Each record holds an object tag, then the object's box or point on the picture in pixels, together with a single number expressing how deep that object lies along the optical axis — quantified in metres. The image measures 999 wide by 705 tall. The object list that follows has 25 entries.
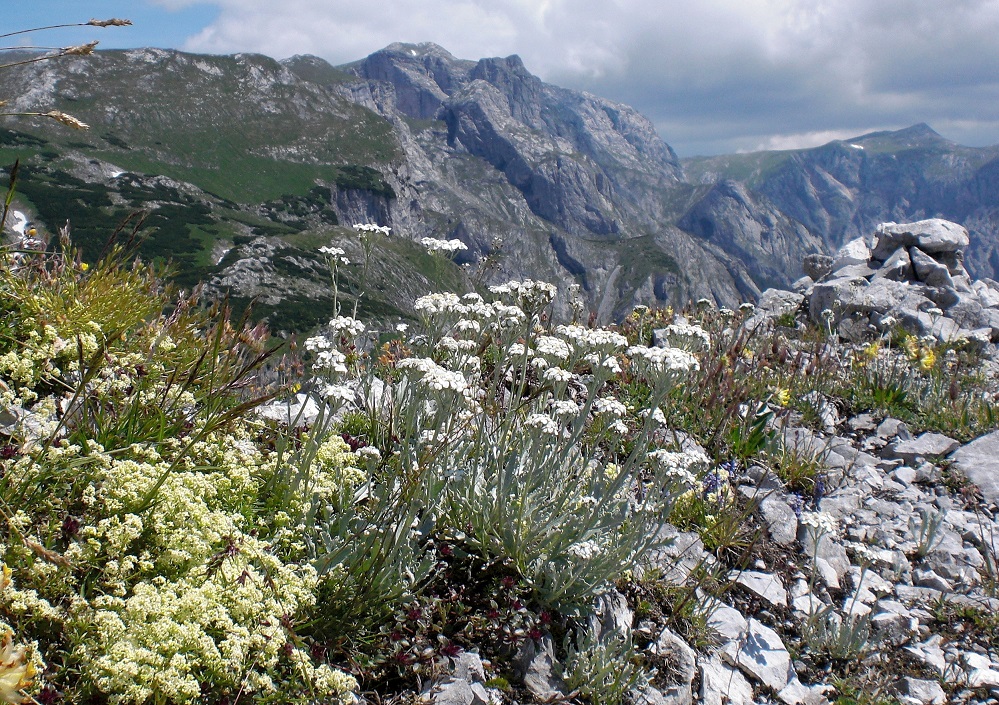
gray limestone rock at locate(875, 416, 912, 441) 8.72
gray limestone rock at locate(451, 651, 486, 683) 3.75
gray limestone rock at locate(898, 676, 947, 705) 4.55
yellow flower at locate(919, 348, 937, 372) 10.24
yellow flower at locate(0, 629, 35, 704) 1.66
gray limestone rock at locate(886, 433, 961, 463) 8.08
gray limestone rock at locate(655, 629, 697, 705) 4.17
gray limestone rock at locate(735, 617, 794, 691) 4.57
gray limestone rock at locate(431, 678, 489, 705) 3.48
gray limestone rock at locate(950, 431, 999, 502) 7.34
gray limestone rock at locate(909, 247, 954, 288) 17.20
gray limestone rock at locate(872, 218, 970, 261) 18.55
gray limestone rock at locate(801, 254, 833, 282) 21.77
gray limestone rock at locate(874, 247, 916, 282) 17.72
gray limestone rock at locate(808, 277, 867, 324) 14.94
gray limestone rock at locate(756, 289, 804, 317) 16.94
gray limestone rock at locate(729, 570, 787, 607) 5.38
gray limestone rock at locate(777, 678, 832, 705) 4.45
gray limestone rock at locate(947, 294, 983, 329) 15.20
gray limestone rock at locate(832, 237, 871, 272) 19.77
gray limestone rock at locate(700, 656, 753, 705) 4.27
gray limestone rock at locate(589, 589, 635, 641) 4.36
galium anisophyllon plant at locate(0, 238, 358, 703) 2.73
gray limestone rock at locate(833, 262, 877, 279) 18.47
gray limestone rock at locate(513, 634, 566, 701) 3.89
